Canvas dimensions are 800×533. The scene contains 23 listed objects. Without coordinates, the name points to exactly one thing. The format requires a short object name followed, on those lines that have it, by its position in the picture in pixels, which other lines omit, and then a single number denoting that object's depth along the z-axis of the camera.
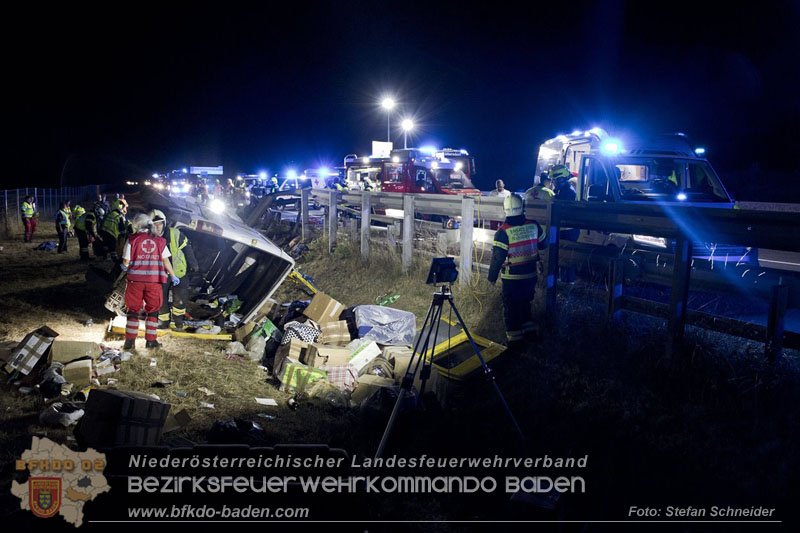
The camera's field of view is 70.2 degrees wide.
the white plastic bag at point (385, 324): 7.68
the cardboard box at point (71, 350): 6.16
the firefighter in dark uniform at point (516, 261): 6.25
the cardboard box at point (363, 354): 7.13
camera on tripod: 5.34
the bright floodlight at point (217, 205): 18.88
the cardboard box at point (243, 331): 8.05
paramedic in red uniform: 7.30
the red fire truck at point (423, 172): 16.06
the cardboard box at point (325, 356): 6.78
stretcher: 7.70
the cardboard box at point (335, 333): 7.75
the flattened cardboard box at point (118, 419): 4.48
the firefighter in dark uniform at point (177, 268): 8.17
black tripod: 4.62
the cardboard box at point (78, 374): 5.81
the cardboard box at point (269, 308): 9.06
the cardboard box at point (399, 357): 6.76
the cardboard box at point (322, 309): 8.02
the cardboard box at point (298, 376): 6.46
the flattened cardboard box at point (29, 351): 5.98
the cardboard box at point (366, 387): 6.13
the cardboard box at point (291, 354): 6.91
